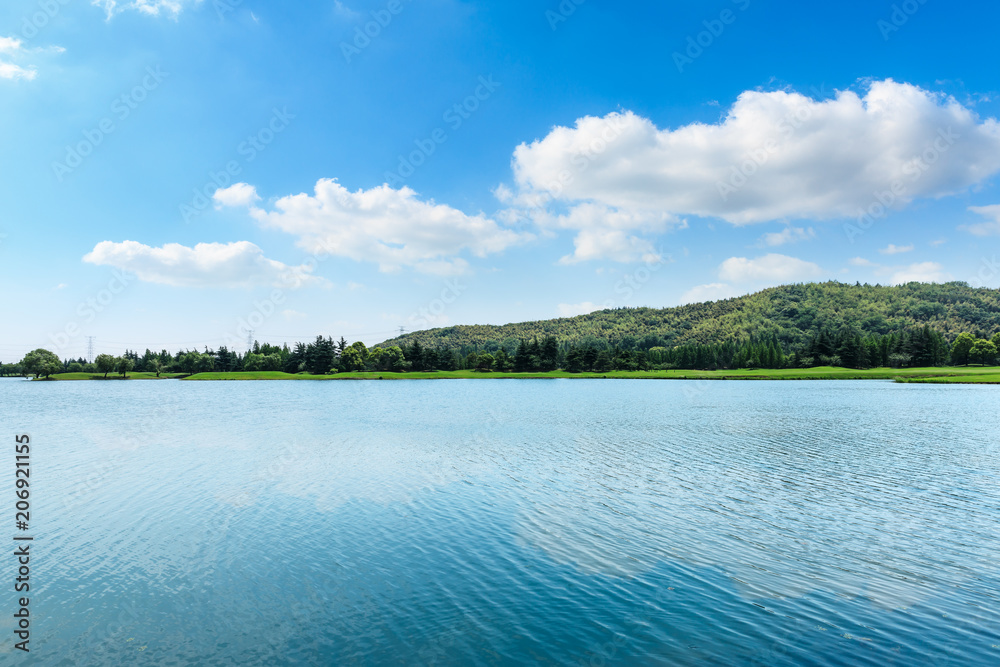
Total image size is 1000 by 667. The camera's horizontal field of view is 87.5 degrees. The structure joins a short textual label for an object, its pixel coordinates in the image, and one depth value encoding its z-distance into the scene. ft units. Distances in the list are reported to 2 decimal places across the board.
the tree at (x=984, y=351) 549.54
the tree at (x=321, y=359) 646.74
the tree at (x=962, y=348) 574.15
